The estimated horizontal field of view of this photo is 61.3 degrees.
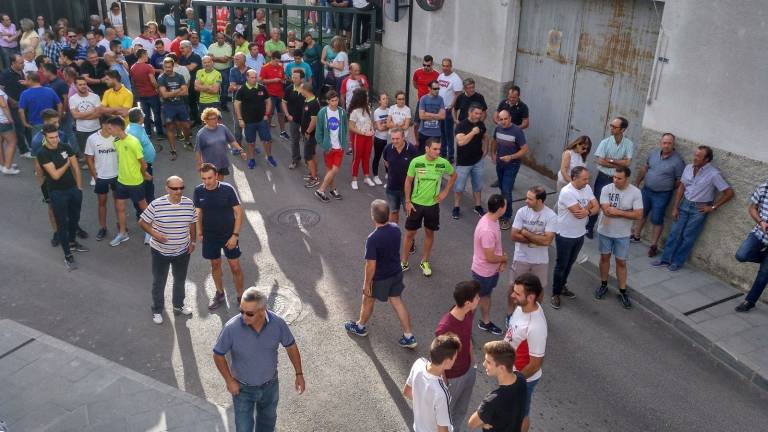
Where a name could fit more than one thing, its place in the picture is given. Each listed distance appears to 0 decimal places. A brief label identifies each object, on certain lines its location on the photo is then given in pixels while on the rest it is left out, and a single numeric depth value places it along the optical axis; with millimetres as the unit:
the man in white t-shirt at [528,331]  5172
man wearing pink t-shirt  6758
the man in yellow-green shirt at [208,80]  12518
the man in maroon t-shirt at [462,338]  5266
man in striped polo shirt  6980
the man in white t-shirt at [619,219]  7691
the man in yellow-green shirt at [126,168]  8602
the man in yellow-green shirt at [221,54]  14378
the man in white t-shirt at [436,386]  4523
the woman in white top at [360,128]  10992
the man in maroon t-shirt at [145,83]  12680
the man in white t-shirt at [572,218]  7488
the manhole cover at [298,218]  10062
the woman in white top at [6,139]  10891
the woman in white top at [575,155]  8984
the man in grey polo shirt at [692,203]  8242
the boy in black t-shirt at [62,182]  8211
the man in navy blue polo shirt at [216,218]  7152
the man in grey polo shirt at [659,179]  8750
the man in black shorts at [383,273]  6617
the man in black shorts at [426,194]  8320
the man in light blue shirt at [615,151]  9016
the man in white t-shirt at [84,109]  10570
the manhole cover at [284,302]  7648
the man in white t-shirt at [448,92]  12711
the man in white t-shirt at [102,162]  8812
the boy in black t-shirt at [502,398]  4379
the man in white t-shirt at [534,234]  7016
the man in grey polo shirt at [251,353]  4973
